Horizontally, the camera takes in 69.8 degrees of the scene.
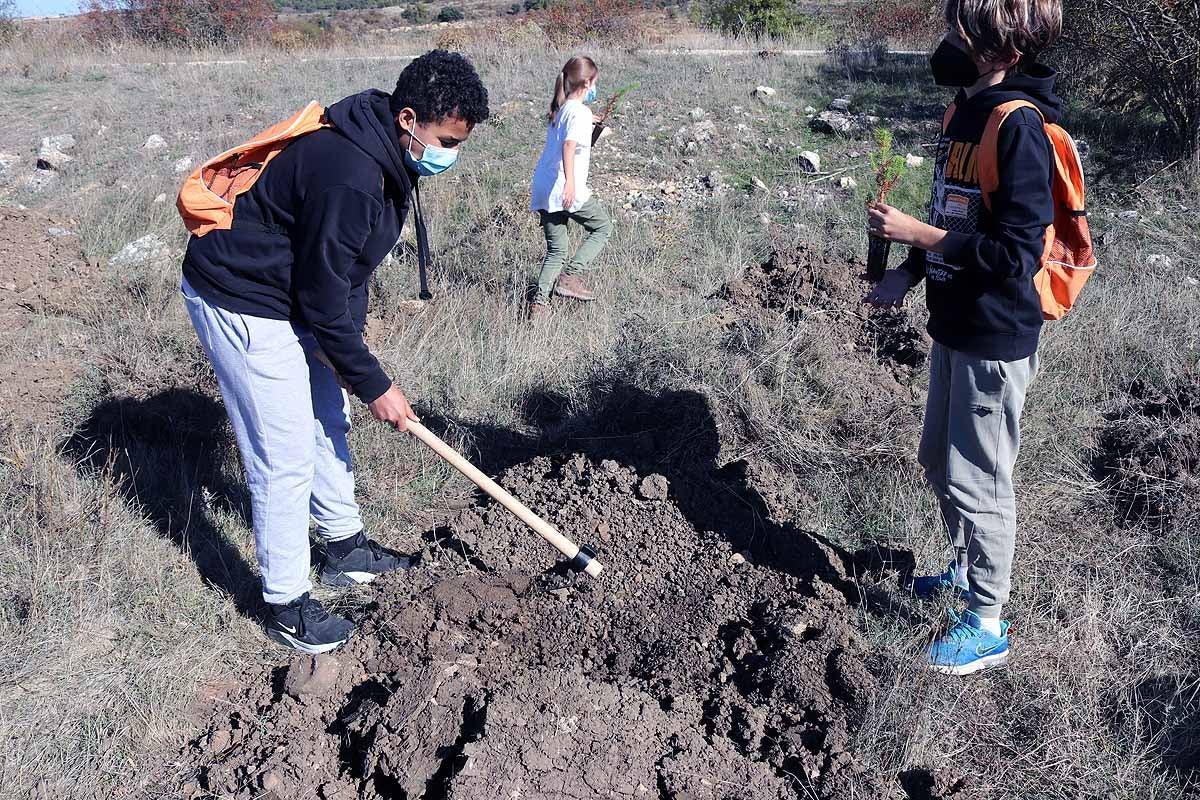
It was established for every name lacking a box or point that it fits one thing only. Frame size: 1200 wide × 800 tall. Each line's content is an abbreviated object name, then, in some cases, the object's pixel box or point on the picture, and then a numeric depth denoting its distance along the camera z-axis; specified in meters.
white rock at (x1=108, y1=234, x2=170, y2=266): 6.62
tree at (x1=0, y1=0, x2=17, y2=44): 19.76
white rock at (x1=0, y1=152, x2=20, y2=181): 9.24
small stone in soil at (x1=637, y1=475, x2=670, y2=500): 3.68
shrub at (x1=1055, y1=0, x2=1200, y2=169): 8.70
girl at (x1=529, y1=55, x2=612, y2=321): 5.63
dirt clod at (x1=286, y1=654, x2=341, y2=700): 2.87
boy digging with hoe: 2.53
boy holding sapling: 2.30
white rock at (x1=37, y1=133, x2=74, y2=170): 9.46
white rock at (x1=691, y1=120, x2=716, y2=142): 10.00
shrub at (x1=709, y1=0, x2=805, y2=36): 20.47
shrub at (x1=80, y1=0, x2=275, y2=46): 21.27
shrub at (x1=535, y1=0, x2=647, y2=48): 19.36
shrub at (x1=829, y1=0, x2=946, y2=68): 15.02
